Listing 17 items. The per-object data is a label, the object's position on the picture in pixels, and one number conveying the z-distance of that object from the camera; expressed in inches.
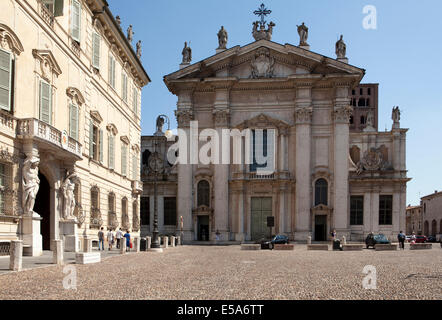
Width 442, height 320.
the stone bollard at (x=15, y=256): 587.8
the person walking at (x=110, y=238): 1163.9
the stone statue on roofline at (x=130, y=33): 1539.1
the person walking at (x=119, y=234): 1209.4
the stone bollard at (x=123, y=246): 1021.9
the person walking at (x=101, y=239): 1103.6
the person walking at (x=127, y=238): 1110.2
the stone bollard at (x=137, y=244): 1163.9
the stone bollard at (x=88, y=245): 935.2
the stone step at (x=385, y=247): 1332.6
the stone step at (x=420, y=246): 1446.9
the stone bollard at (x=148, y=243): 1234.0
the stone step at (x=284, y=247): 1369.3
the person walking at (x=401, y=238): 1491.1
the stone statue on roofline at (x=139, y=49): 1648.6
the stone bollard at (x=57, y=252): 702.5
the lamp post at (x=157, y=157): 2180.1
